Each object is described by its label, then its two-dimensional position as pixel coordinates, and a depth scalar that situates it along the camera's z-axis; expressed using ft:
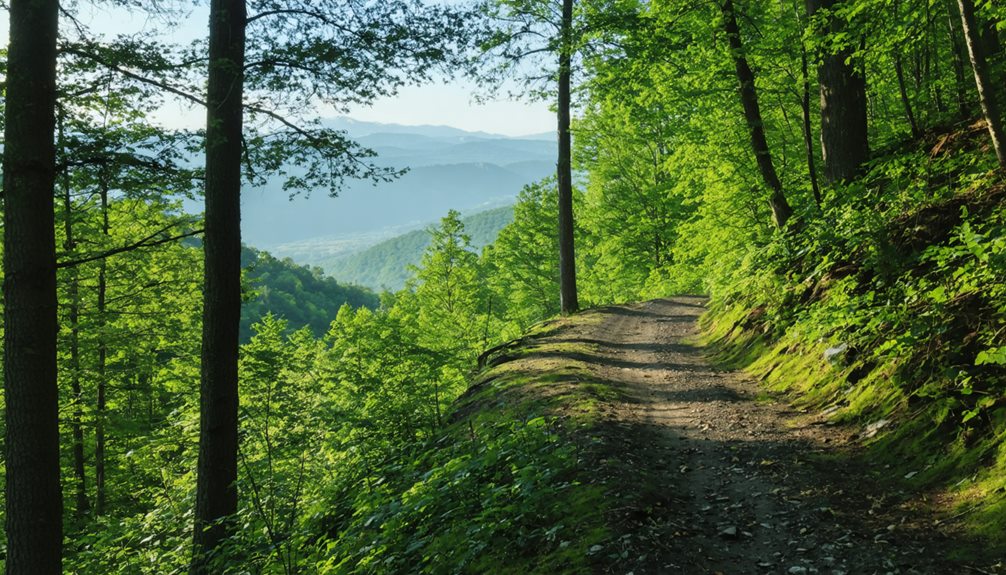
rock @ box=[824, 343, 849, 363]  22.79
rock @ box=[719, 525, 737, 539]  14.01
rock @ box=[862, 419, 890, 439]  18.30
